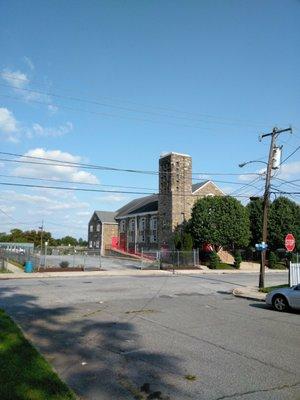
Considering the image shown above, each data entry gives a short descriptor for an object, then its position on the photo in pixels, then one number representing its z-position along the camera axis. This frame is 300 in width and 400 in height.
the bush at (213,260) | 46.12
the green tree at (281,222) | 53.44
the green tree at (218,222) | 48.69
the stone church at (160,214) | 55.06
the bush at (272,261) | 53.12
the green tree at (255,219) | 55.35
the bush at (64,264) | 38.38
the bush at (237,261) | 49.44
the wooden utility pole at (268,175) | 25.83
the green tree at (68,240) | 162.50
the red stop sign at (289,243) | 23.12
